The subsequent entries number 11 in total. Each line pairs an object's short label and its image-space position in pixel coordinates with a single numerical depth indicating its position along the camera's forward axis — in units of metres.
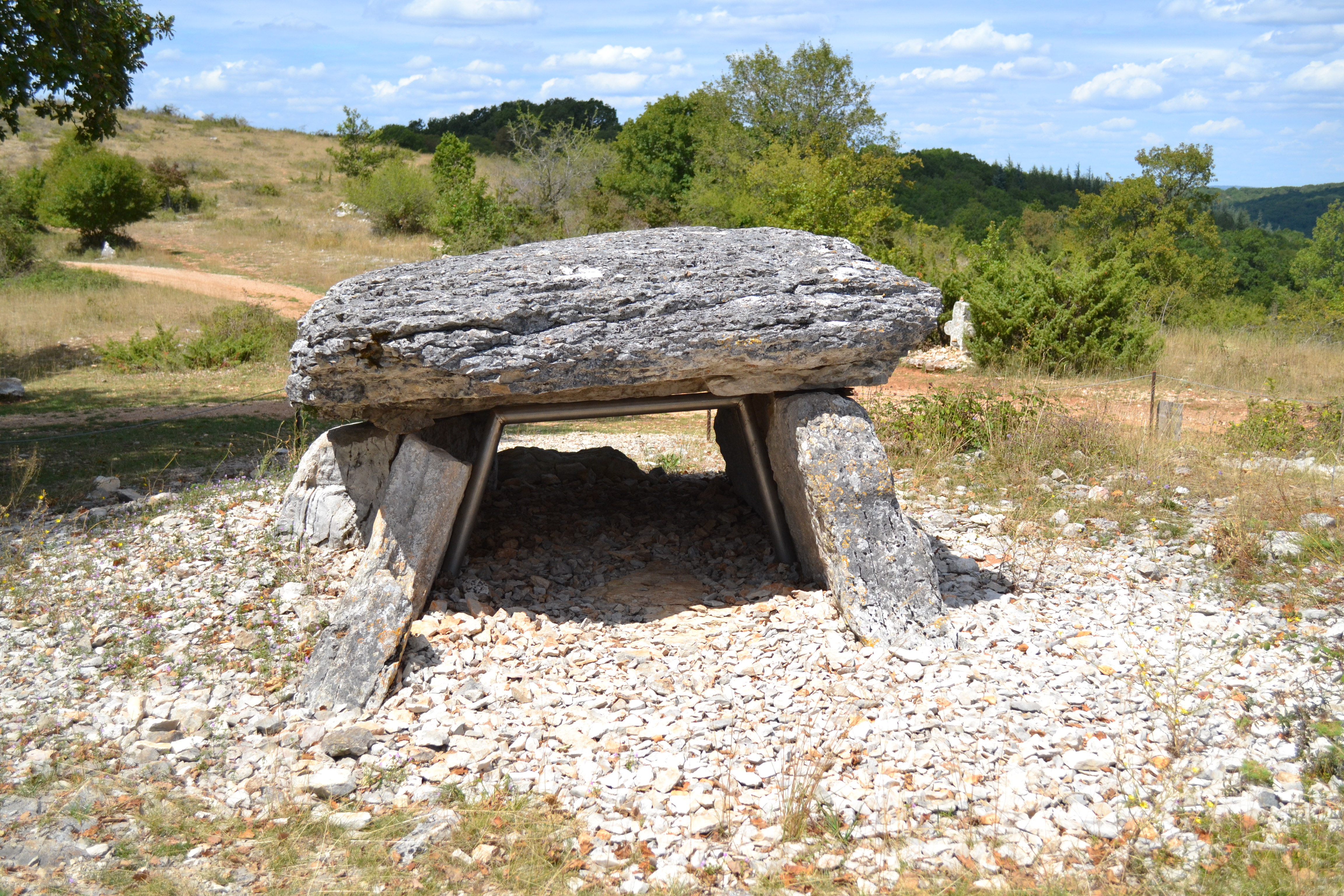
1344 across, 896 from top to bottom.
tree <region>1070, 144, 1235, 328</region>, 26.34
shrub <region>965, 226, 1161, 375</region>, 15.83
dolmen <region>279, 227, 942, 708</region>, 5.29
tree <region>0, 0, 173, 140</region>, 9.16
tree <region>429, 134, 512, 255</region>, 24.66
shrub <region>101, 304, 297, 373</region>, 17.03
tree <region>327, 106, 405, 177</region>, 40.81
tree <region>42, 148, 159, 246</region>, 29.25
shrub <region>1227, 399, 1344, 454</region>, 9.61
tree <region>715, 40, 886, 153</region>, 35.00
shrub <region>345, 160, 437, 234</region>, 32.47
